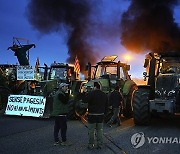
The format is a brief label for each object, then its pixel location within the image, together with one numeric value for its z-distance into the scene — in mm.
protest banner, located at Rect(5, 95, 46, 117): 8177
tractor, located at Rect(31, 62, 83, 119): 8323
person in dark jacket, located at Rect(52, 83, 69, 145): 4952
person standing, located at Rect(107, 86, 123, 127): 7045
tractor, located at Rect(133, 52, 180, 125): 6395
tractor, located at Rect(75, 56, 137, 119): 8075
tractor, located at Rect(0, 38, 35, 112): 10185
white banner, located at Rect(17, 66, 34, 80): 8986
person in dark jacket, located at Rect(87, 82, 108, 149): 4723
